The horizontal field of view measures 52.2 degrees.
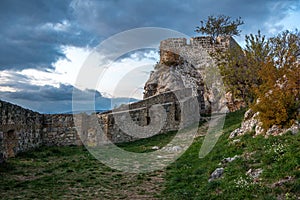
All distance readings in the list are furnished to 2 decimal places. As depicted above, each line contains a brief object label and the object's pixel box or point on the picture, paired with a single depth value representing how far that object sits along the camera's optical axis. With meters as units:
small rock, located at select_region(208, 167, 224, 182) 7.92
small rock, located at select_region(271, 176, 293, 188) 6.03
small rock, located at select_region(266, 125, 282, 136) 9.98
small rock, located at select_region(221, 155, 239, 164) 8.82
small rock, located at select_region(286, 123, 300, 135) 9.32
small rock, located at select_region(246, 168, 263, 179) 6.91
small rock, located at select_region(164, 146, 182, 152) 14.79
